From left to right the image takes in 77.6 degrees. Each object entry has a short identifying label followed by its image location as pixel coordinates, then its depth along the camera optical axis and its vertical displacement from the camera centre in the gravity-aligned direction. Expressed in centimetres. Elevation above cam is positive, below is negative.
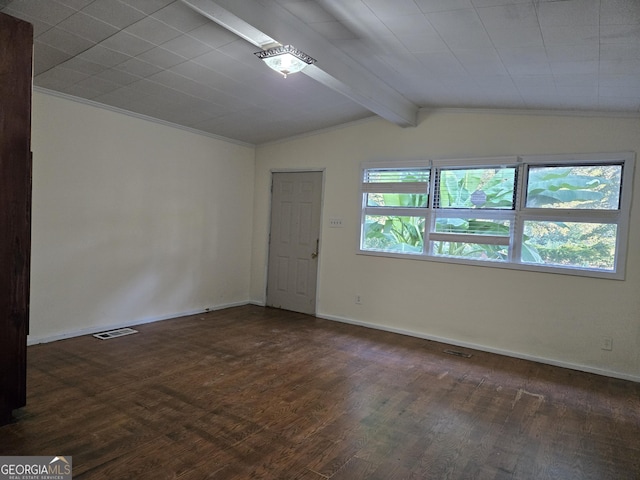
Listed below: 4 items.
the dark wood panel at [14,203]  230 +1
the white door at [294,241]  561 -29
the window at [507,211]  378 +21
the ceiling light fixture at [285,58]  273 +114
